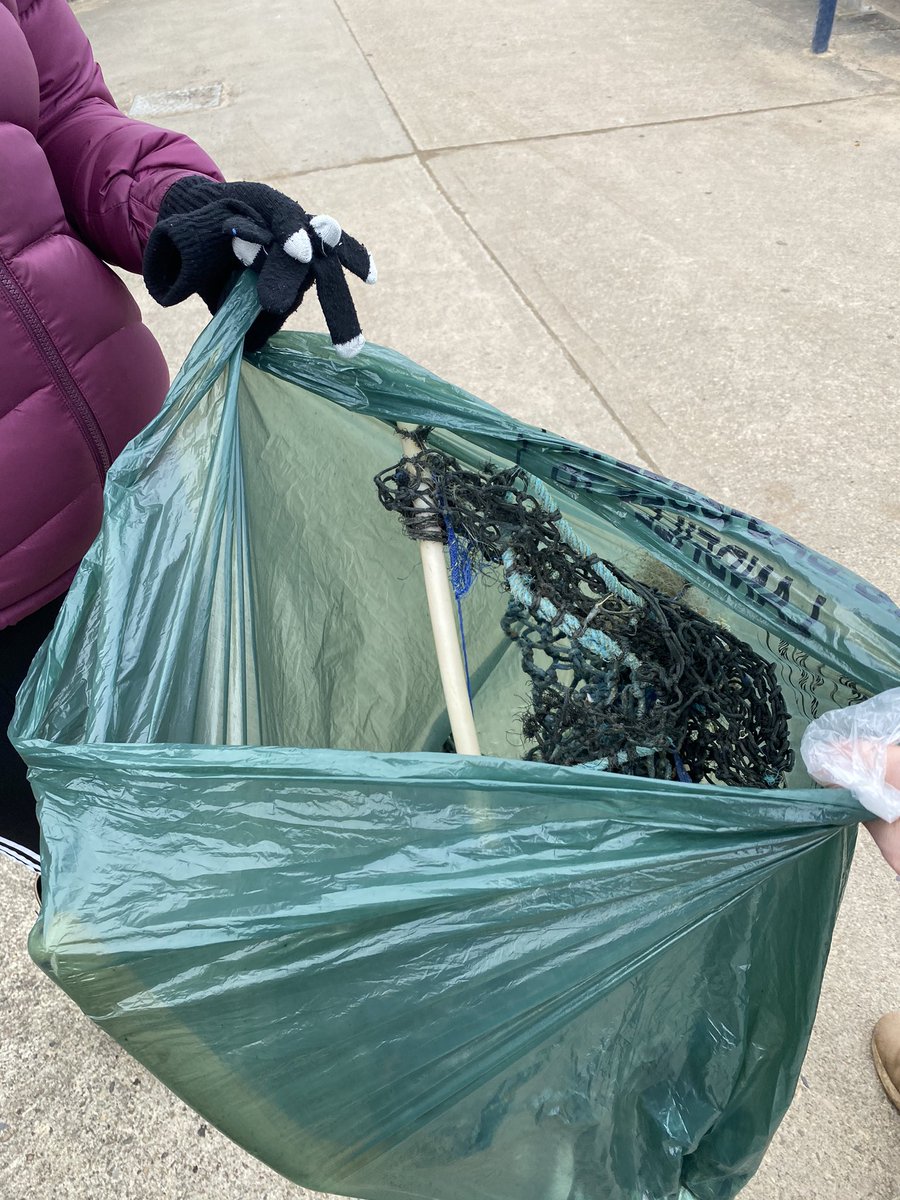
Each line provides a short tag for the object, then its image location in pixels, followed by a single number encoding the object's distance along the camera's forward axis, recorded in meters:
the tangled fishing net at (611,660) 0.90
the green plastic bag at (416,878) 0.76
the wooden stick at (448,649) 0.92
